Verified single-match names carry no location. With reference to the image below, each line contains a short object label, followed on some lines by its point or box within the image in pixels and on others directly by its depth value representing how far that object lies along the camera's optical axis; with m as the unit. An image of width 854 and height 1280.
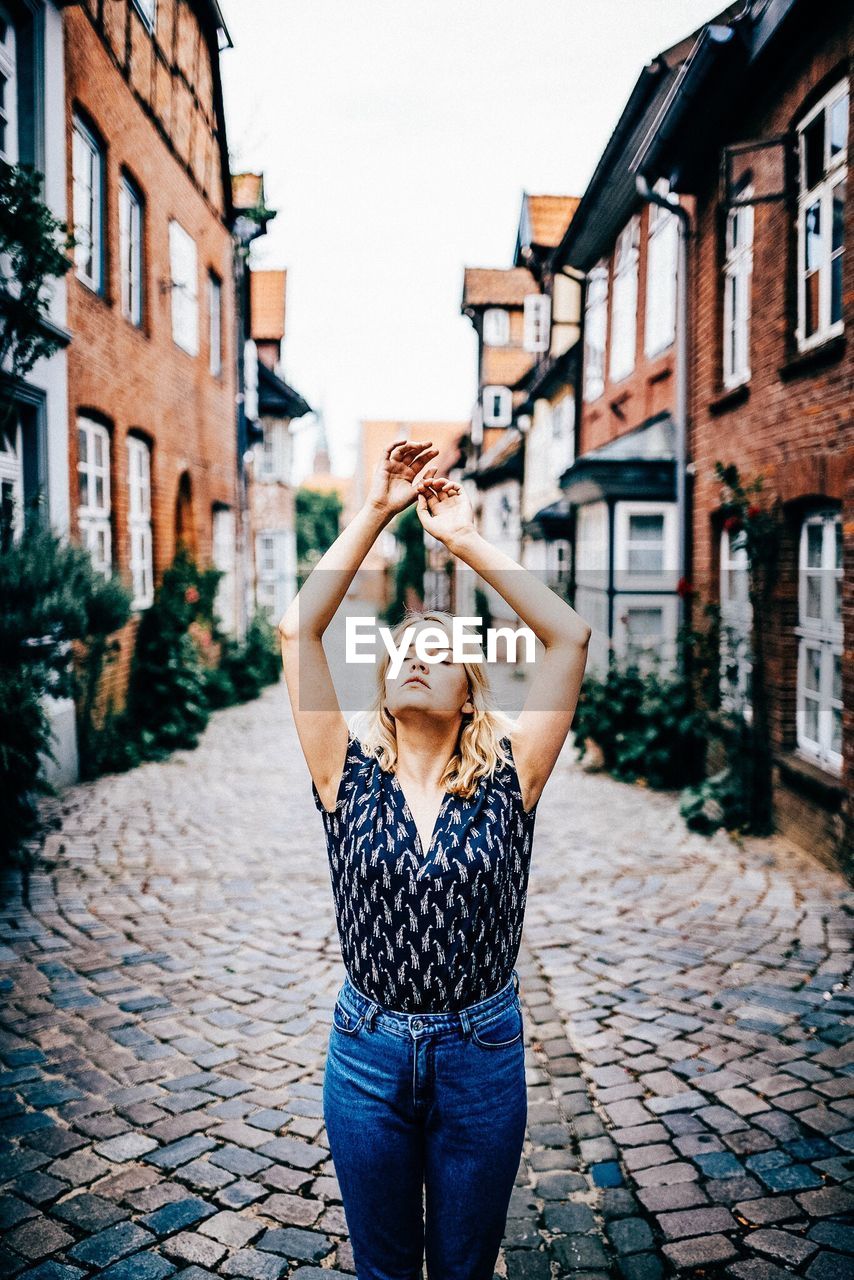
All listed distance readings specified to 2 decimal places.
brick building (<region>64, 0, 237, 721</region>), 9.80
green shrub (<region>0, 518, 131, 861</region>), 5.77
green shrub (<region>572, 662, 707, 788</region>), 9.57
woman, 1.91
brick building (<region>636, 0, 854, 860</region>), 6.50
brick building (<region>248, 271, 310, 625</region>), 24.56
